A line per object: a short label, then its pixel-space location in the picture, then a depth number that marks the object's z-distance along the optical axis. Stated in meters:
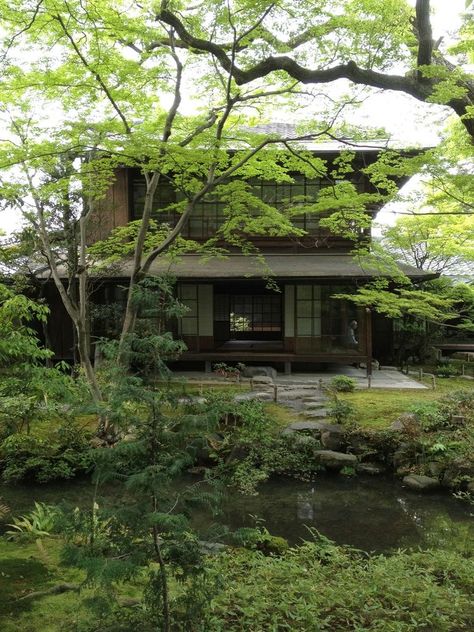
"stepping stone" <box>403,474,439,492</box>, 7.85
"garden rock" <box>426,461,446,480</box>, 8.03
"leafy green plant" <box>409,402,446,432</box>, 8.99
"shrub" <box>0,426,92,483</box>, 7.92
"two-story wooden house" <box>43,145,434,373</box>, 13.80
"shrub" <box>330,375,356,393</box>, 12.02
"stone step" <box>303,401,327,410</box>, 10.48
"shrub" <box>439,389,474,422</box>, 9.35
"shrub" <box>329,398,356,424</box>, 9.48
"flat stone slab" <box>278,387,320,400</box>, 11.27
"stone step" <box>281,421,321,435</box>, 9.21
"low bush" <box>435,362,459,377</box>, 14.92
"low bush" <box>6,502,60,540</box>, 5.22
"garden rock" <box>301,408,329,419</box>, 9.96
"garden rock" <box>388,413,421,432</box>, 8.90
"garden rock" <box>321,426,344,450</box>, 9.04
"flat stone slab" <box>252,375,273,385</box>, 12.59
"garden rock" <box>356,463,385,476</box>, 8.61
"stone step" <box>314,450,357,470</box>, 8.66
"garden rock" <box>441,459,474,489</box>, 7.83
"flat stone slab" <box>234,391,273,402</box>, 10.73
